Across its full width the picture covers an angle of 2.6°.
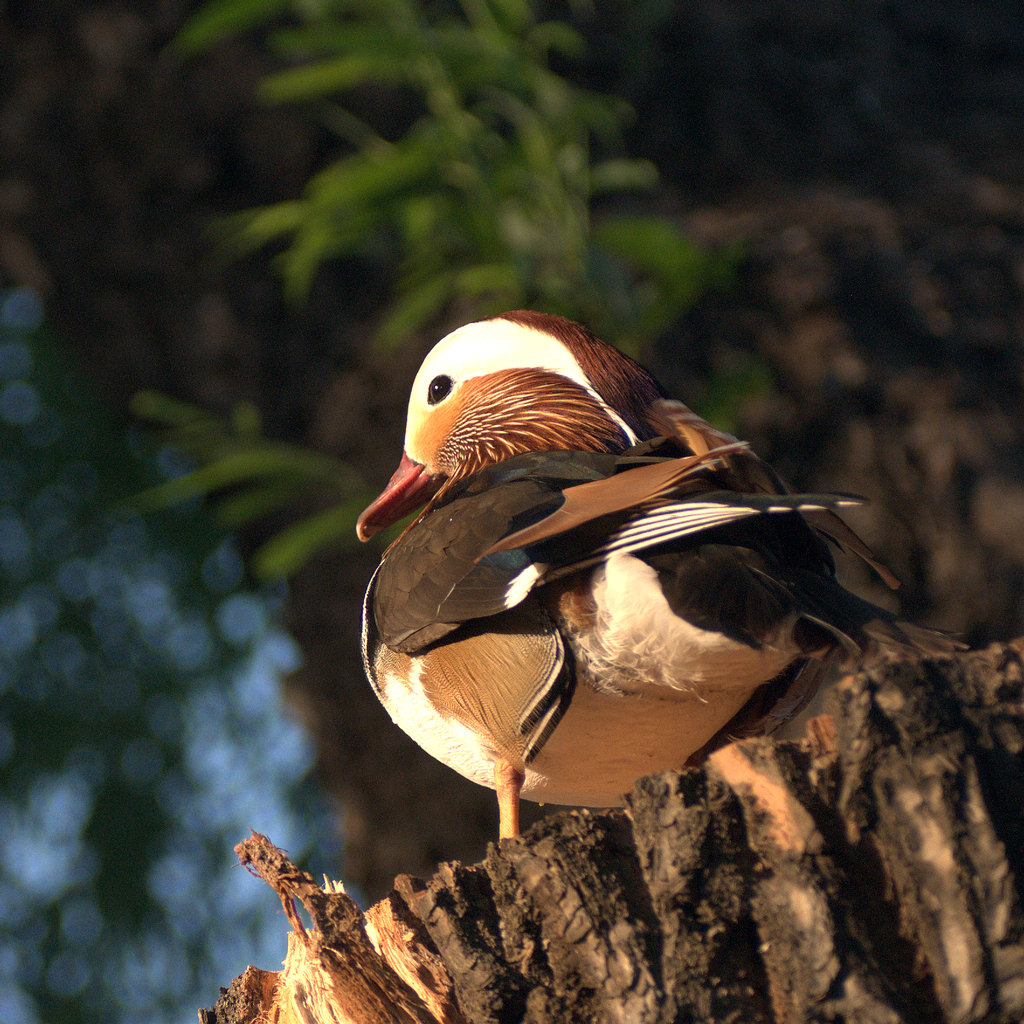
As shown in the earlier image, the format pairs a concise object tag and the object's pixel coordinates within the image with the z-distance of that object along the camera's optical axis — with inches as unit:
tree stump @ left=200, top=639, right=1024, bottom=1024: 229.4
